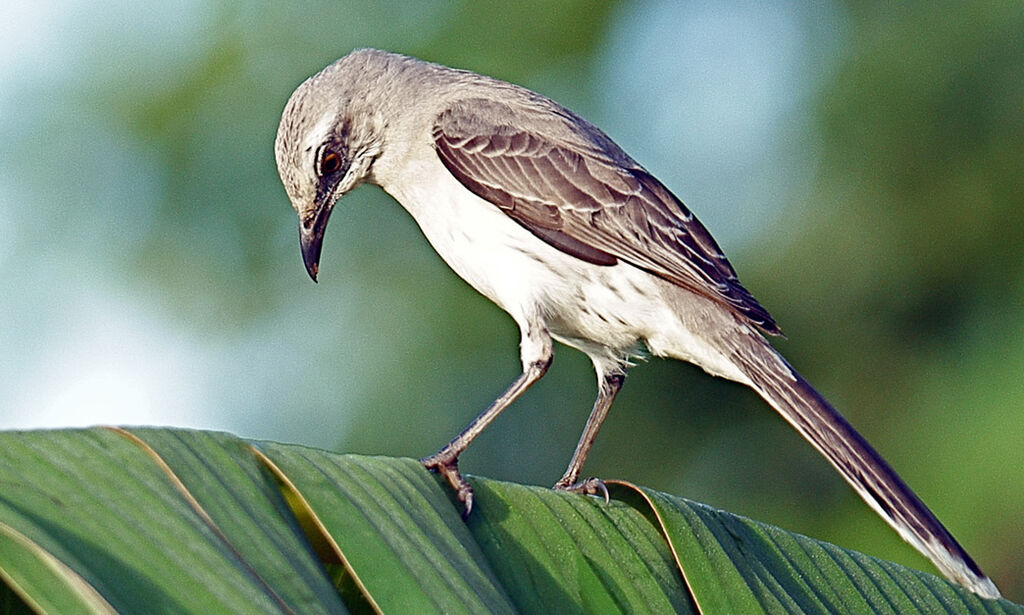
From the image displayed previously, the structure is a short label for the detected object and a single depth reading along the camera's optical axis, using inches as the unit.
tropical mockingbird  338.3
